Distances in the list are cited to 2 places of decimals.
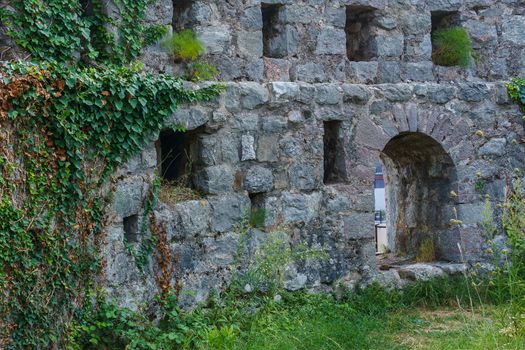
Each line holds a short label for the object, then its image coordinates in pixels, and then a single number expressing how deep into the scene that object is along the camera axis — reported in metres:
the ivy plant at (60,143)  5.98
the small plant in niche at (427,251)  8.98
